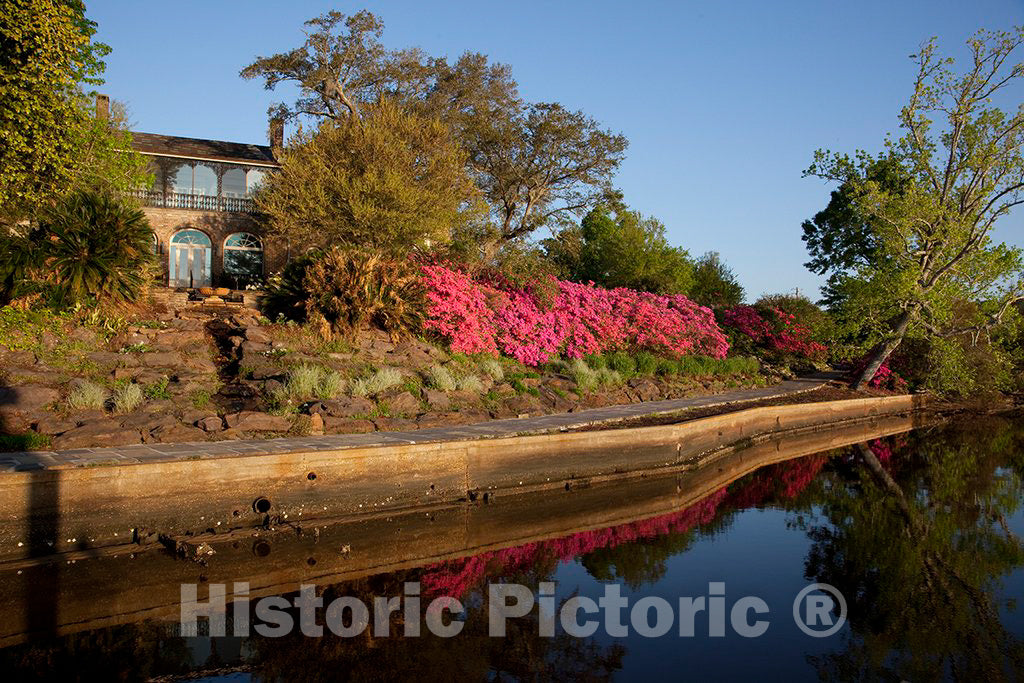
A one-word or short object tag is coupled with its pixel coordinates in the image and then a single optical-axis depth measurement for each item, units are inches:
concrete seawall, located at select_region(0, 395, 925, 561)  300.5
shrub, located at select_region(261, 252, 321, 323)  617.0
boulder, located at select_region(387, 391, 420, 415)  515.8
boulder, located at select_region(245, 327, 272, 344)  551.5
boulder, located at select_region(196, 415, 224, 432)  420.2
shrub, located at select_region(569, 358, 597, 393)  688.4
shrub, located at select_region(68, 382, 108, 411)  412.8
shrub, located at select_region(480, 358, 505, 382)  641.0
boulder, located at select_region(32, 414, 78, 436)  384.2
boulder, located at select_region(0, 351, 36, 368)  444.7
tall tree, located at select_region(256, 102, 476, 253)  743.1
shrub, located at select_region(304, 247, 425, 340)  596.7
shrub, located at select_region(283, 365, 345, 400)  485.1
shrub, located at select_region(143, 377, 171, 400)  450.6
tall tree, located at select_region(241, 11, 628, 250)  1067.9
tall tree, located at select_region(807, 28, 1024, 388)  900.6
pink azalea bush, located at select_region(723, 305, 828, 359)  1137.4
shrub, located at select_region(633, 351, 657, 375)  800.3
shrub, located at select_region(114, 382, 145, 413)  418.9
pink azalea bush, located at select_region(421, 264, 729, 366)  685.9
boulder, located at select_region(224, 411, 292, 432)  430.3
